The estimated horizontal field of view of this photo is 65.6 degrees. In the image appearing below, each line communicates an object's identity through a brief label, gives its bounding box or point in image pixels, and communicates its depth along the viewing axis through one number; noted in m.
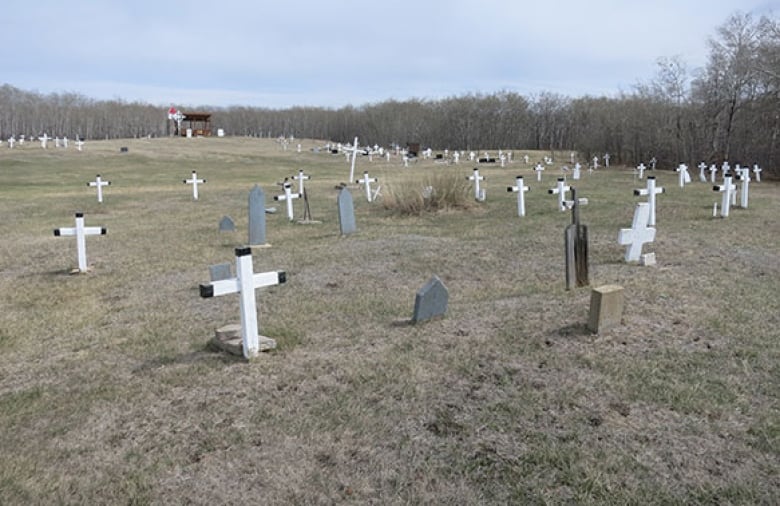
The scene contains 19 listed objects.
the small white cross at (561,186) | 12.77
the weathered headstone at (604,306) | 5.08
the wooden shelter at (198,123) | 86.56
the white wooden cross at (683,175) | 23.10
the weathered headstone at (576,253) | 6.80
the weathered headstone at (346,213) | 12.09
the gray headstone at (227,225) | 13.27
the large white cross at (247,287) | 4.73
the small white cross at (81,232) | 8.91
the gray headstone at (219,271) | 7.05
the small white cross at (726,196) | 13.19
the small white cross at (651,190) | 11.64
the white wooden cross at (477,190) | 17.84
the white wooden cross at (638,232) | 7.78
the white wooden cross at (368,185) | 18.81
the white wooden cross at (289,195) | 14.75
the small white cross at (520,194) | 14.47
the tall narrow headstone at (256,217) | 11.27
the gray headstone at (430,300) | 5.82
